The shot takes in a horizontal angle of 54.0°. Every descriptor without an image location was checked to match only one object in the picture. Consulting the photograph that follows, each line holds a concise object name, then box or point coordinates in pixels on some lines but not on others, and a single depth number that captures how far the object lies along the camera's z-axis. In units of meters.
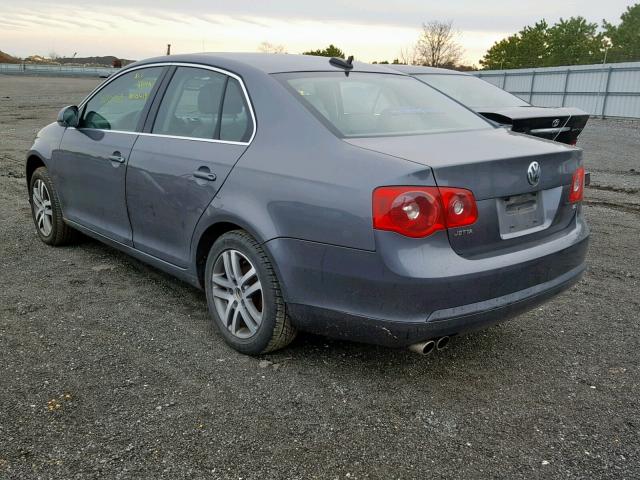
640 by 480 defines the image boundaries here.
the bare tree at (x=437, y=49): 73.62
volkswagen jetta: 2.81
